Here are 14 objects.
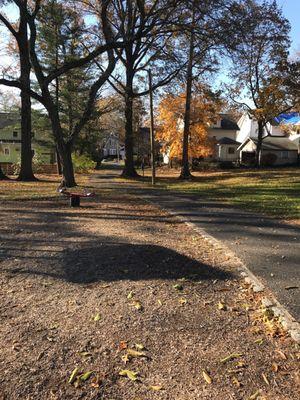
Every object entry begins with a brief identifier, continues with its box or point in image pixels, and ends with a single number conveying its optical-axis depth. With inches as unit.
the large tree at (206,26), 630.5
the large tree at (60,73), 691.7
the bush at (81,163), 1628.9
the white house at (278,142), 1897.1
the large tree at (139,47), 693.3
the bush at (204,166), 1714.1
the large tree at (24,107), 871.7
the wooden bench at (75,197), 523.5
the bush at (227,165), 1736.0
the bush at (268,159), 1898.9
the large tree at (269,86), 1295.5
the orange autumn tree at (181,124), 1601.9
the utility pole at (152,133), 1008.9
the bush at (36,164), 1475.8
